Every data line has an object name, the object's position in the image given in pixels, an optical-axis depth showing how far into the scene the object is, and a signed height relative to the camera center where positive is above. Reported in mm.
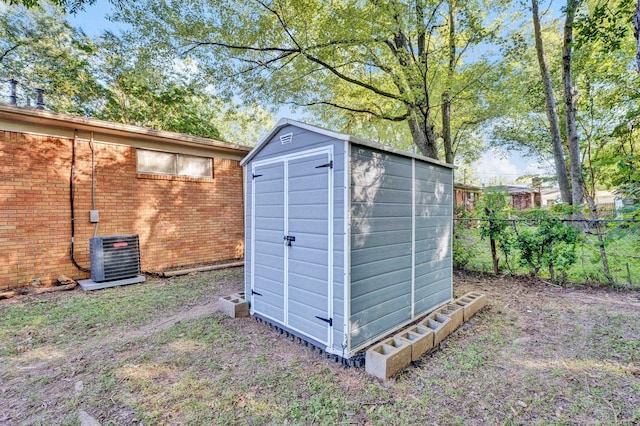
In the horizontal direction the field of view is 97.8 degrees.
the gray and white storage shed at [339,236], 2633 -309
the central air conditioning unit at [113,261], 4984 -980
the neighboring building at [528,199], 24075 +766
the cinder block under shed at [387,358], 2361 -1311
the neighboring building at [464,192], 17064 +1085
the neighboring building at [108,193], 4598 +316
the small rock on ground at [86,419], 1876 -1446
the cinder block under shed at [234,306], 3711 -1336
